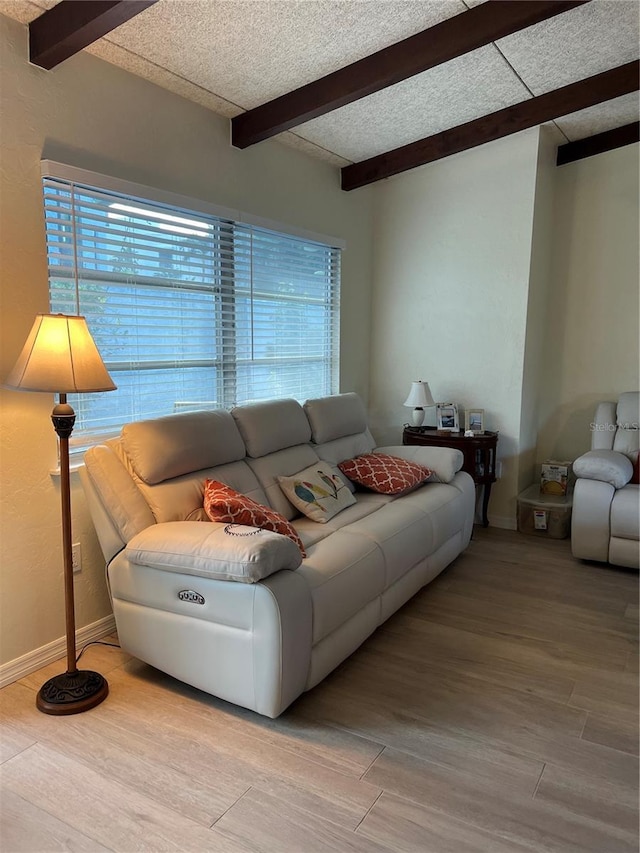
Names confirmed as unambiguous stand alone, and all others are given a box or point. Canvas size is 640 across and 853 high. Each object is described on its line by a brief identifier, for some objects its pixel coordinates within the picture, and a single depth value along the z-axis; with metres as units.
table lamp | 4.19
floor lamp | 2.05
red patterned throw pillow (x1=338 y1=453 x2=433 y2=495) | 3.33
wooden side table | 4.04
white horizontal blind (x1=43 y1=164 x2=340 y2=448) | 2.59
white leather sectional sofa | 2.05
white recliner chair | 3.42
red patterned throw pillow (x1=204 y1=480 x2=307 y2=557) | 2.39
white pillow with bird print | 2.94
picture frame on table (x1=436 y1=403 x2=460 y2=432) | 4.31
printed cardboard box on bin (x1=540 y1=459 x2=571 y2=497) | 4.30
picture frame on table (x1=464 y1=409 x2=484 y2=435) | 4.22
